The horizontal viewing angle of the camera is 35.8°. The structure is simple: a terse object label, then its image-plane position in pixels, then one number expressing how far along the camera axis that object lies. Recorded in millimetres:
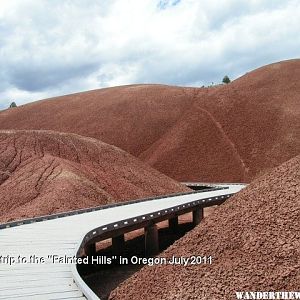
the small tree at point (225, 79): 126438
